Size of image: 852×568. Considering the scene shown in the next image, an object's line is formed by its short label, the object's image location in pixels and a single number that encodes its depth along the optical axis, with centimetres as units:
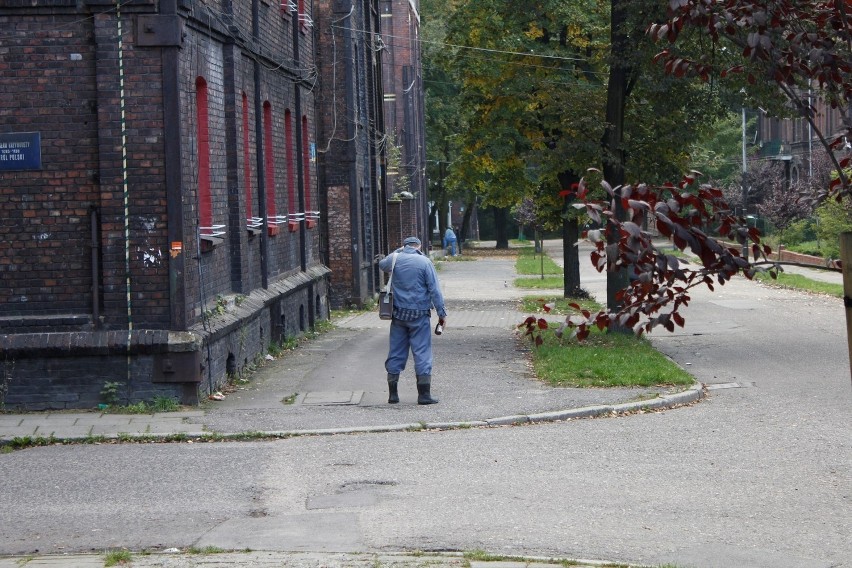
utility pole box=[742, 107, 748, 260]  6096
